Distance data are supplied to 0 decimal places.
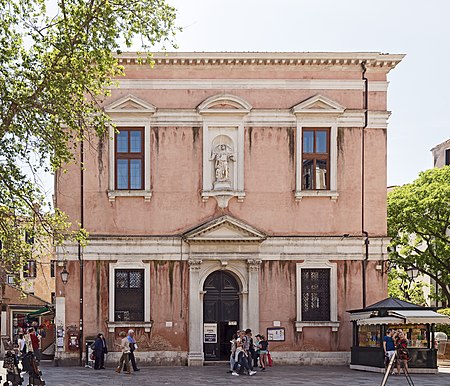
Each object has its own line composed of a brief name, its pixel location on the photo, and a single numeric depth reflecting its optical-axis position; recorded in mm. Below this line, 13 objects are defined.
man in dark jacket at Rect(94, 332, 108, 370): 27812
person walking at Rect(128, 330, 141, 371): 27266
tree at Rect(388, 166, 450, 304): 42000
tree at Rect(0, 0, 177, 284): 18781
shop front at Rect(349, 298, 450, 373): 26594
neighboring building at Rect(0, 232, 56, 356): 48156
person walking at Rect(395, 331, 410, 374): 25175
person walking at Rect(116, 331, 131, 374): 26781
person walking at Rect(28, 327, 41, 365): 27938
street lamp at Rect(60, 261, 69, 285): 29047
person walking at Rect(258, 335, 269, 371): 27762
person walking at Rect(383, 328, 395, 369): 25938
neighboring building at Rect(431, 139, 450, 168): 56375
